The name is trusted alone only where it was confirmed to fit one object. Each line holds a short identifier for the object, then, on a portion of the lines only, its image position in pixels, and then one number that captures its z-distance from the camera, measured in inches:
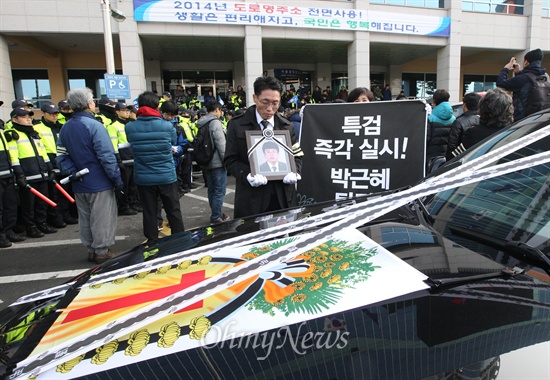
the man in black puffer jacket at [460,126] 163.3
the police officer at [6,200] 197.6
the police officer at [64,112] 260.0
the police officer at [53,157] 231.1
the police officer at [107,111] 253.1
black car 41.9
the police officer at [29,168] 204.5
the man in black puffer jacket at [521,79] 180.1
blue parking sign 354.3
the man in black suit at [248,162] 116.1
